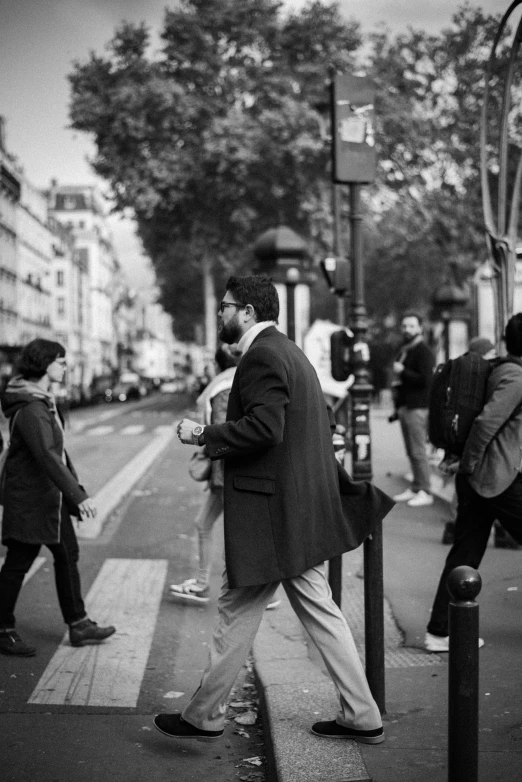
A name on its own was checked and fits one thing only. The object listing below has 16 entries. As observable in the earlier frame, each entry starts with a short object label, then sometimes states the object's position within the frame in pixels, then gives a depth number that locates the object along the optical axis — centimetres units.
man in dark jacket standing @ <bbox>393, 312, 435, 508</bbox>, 1085
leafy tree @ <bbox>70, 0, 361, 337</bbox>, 3081
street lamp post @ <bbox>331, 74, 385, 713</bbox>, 982
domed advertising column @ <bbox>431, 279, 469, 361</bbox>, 1888
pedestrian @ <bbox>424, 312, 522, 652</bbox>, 520
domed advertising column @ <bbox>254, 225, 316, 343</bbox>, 1225
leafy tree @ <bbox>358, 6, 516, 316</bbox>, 2997
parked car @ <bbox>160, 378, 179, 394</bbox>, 10138
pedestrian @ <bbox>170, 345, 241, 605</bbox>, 645
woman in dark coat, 547
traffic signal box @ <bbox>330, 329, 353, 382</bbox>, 1010
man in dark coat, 389
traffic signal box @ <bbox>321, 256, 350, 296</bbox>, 1116
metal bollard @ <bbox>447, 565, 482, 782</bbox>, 305
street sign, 1004
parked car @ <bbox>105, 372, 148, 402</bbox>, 6686
